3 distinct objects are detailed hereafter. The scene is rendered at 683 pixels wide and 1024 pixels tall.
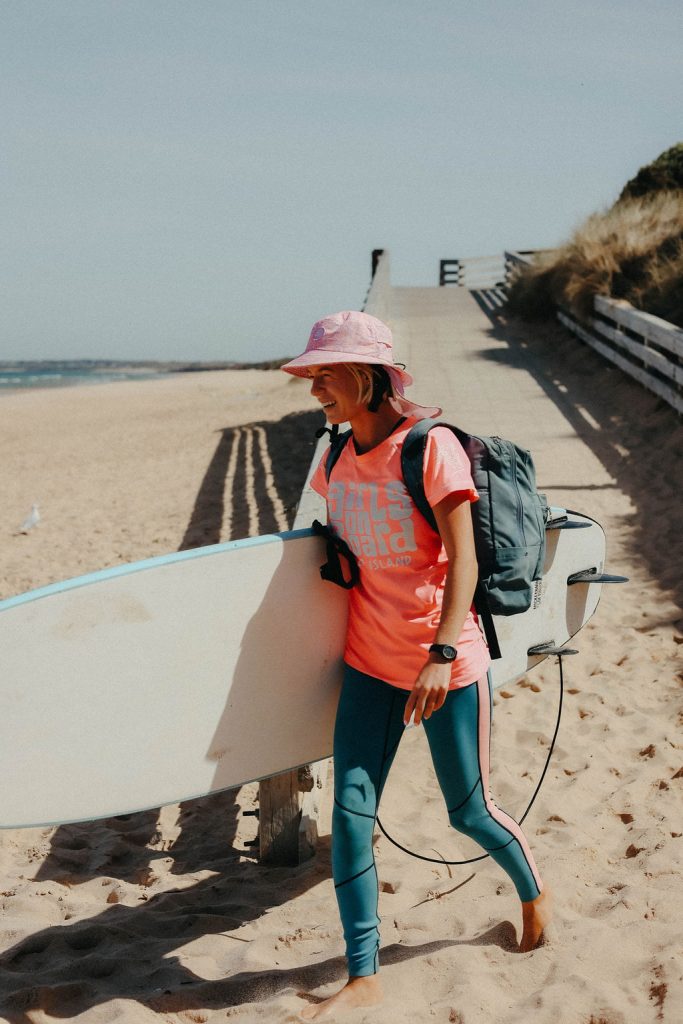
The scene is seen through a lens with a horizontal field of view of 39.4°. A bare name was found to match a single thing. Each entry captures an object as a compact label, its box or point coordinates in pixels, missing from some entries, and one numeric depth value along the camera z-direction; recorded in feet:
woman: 7.61
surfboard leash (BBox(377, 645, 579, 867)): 10.26
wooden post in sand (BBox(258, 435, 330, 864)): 11.23
